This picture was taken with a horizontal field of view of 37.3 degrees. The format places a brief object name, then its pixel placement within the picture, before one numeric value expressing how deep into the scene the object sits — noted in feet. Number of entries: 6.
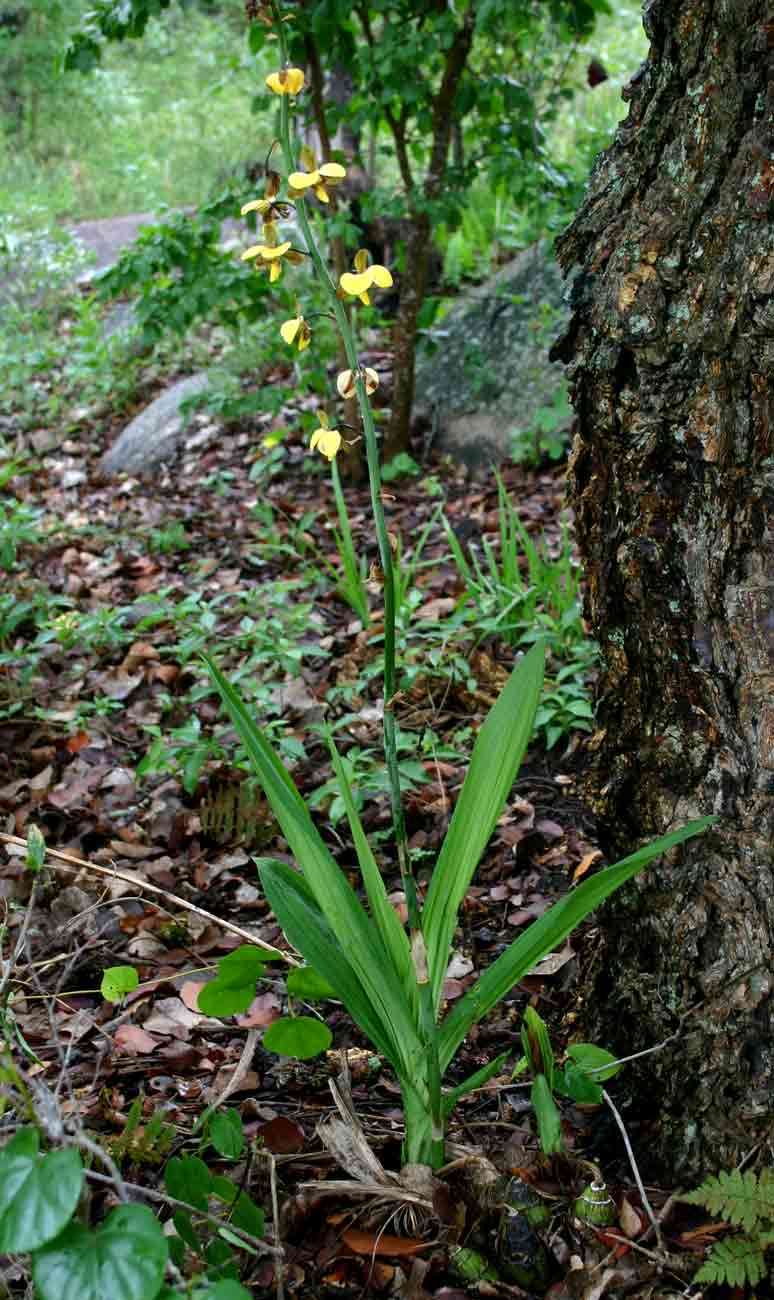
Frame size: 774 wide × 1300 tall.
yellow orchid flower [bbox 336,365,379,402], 4.48
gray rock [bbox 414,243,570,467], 14.73
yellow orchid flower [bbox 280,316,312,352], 4.56
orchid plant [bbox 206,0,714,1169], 4.40
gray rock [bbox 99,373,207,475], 16.92
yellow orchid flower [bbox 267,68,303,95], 4.40
